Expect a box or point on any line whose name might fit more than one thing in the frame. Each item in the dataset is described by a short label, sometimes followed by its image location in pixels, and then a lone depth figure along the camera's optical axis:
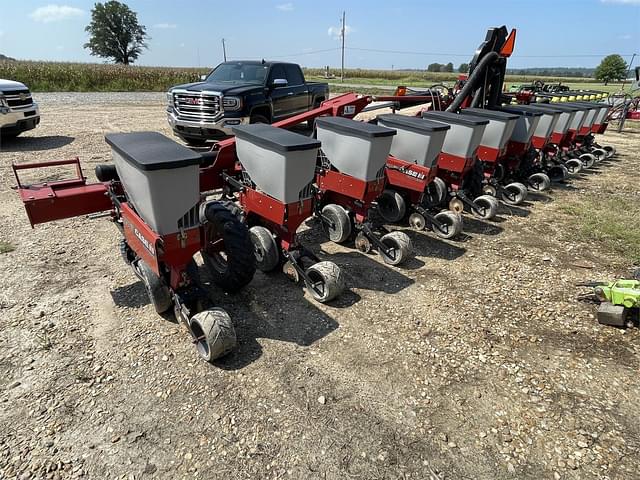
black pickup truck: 8.18
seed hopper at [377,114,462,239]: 4.96
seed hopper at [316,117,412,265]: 4.35
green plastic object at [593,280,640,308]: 3.45
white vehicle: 8.69
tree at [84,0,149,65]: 64.69
